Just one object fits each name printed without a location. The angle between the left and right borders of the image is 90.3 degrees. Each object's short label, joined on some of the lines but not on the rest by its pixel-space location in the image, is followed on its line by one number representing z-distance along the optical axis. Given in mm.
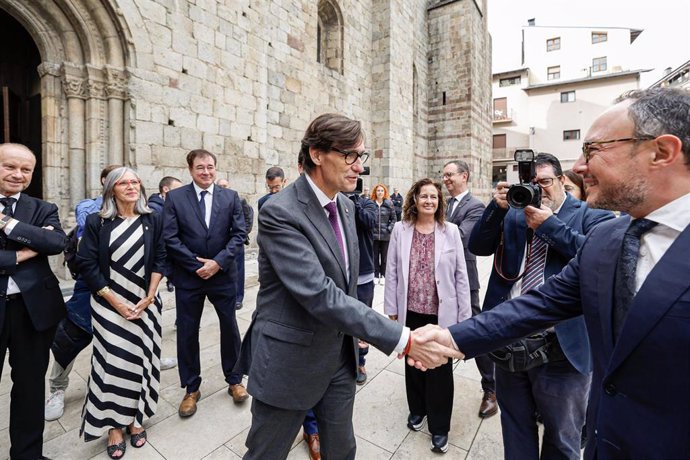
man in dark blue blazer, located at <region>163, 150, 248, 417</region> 2848
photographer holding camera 1719
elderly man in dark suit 2033
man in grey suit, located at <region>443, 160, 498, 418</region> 3268
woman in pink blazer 2514
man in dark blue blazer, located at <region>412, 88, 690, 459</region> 892
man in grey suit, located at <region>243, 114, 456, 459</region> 1474
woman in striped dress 2320
